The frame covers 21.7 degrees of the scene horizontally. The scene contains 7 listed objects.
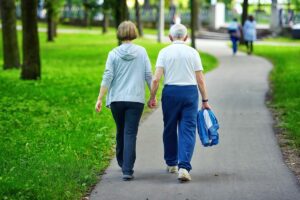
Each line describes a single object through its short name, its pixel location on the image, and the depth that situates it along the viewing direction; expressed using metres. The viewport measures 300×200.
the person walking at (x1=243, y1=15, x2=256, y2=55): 32.92
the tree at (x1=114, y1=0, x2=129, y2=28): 28.72
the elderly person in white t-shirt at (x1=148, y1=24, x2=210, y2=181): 8.54
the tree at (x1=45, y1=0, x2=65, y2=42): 44.75
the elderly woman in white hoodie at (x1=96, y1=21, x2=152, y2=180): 8.48
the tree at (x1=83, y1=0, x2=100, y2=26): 47.42
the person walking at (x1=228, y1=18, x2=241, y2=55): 32.16
